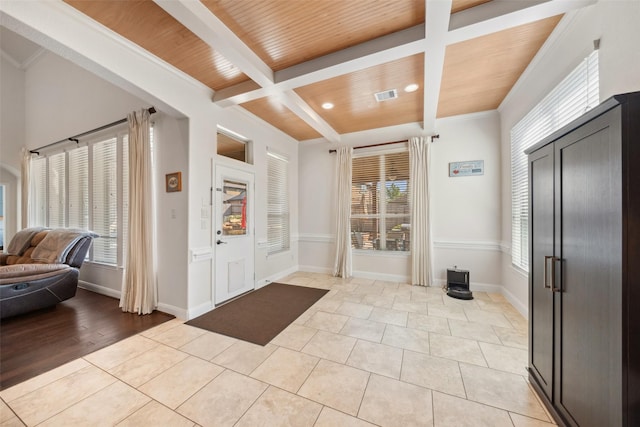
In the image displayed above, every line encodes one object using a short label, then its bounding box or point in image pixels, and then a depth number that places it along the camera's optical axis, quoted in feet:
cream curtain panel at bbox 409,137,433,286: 14.02
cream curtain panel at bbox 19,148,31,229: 16.79
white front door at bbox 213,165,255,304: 11.28
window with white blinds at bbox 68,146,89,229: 14.02
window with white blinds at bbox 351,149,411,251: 15.16
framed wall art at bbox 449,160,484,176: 13.16
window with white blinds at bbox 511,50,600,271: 6.29
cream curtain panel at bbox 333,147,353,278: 16.03
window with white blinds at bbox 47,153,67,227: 15.21
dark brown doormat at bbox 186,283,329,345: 8.72
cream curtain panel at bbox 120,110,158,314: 10.27
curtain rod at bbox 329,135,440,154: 14.14
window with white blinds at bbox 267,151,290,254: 15.52
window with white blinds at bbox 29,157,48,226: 16.29
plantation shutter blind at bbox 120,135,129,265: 12.10
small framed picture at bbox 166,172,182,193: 10.01
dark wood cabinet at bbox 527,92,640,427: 3.13
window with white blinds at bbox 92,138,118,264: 12.77
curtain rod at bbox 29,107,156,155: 10.51
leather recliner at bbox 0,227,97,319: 9.50
